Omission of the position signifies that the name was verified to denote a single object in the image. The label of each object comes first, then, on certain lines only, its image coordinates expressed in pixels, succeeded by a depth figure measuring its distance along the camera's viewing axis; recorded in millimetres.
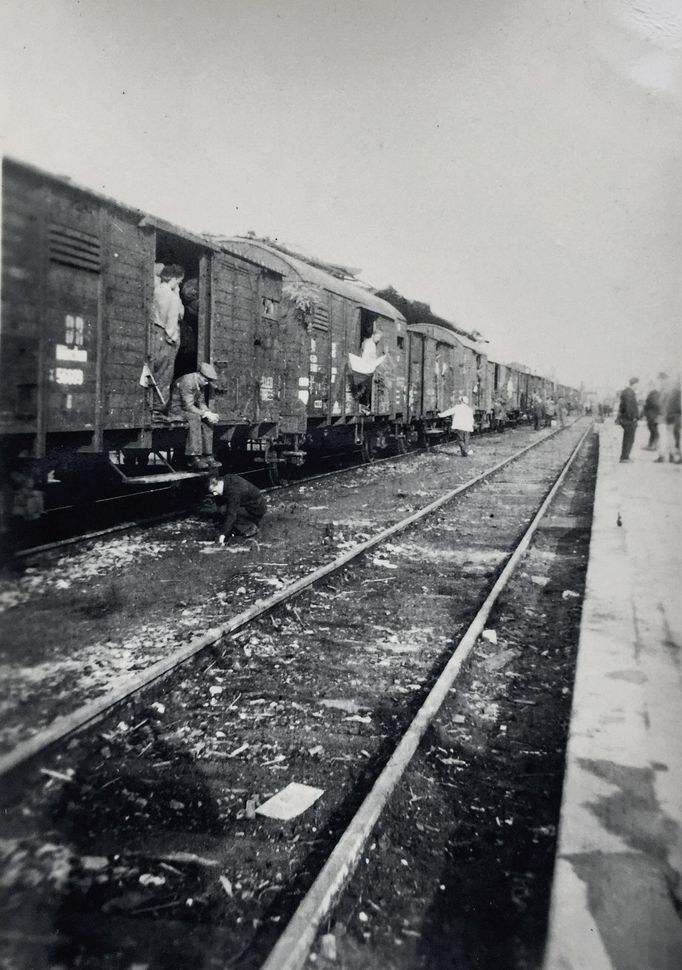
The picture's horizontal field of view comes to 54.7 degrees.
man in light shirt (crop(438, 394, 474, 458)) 20281
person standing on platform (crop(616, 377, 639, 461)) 13242
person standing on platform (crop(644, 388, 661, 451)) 10581
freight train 5750
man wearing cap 8125
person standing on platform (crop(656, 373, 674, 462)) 12462
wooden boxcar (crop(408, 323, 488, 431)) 18906
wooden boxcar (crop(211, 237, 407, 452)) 11344
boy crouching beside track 7887
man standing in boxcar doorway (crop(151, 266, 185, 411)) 7852
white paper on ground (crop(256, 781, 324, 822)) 2807
